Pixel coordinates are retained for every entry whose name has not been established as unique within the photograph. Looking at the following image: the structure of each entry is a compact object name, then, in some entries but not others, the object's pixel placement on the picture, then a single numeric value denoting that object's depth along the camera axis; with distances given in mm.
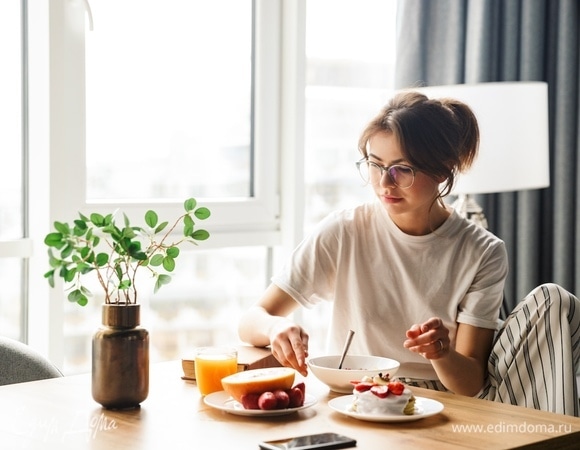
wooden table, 1342
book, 1756
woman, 2016
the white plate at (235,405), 1482
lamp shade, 2646
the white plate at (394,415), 1463
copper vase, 1521
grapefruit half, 1520
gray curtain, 3057
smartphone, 1295
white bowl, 1626
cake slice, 1481
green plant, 1448
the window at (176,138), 2459
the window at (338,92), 3023
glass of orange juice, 1635
